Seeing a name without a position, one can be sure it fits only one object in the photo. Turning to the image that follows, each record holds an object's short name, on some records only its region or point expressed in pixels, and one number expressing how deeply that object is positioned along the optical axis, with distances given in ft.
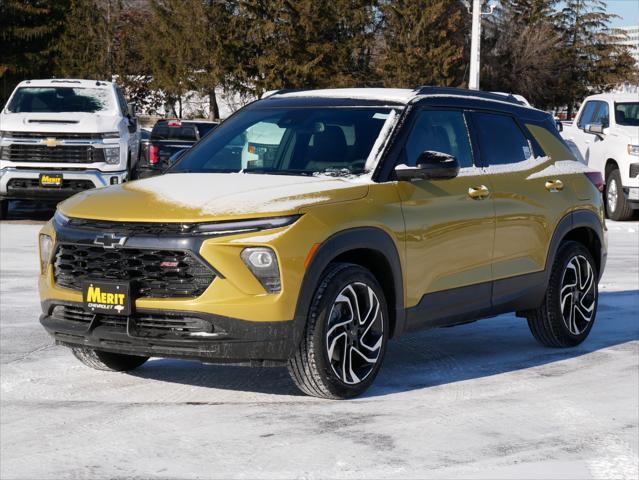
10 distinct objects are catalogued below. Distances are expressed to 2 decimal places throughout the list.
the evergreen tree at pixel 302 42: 213.25
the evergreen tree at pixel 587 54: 320.70
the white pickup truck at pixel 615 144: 62.75
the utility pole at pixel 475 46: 124.22
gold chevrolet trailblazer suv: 19.88
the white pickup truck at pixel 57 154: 56.80
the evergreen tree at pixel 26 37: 185.57
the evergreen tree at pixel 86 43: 203.82
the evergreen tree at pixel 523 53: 293.43
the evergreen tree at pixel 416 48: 220.02
